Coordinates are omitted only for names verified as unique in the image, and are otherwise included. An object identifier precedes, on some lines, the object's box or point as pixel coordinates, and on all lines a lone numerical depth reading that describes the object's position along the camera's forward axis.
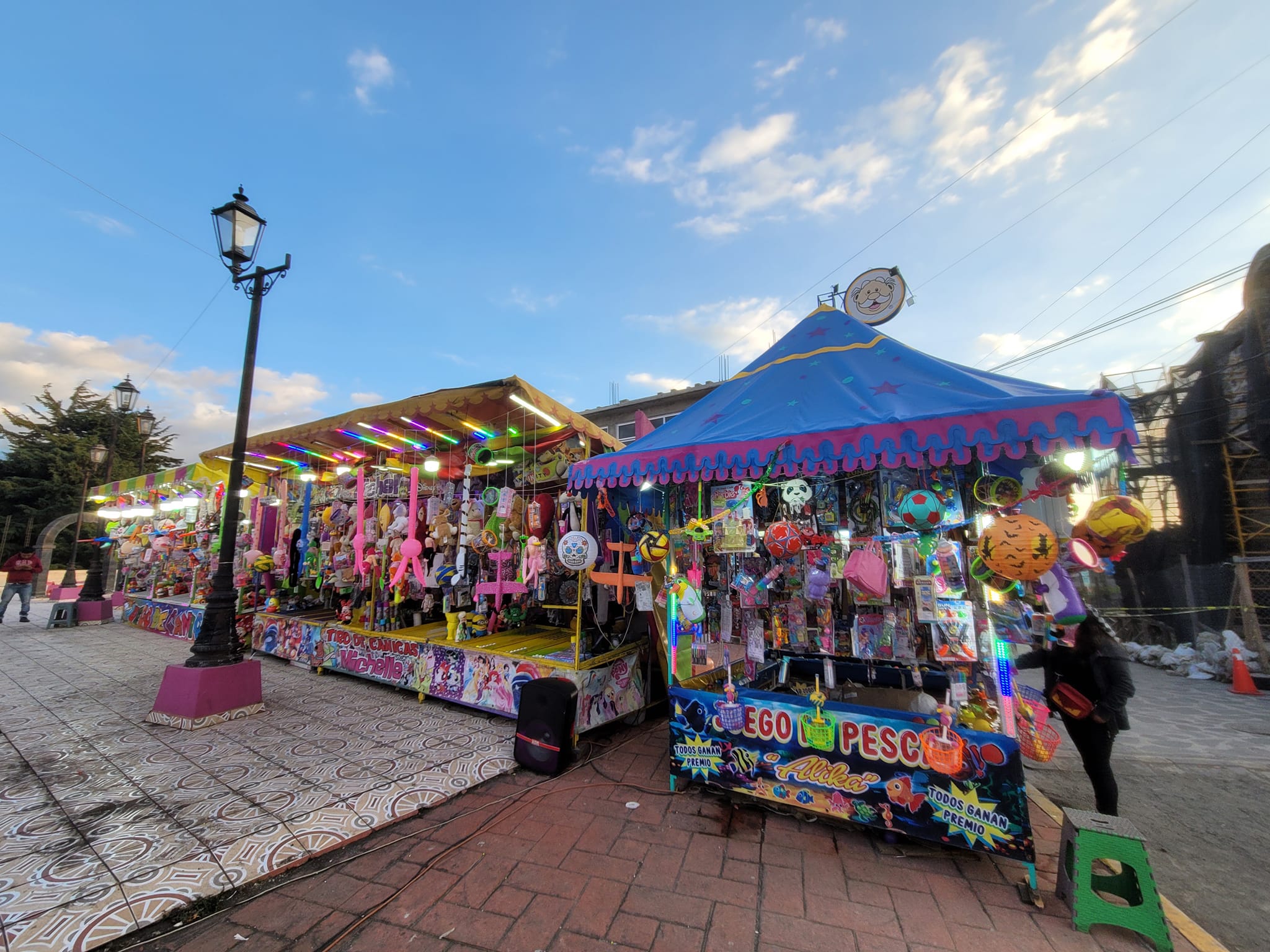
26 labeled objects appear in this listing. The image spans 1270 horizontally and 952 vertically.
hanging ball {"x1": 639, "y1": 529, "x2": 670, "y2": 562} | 3.93
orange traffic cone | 7.57
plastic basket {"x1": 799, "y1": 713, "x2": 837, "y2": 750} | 3.13
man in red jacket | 10.98
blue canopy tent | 2.79
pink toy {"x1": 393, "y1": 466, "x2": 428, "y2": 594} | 5.94
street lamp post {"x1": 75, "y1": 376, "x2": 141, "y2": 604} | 10.75
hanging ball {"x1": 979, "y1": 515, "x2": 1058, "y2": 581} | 2.60
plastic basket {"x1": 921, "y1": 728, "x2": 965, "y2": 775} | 2.77
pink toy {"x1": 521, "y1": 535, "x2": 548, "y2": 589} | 5.13
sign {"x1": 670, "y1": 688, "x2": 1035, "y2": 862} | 2.70
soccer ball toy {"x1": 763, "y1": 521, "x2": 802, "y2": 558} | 3.45
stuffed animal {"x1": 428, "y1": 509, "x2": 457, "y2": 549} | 6.04
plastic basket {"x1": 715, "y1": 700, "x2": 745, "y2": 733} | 3.42
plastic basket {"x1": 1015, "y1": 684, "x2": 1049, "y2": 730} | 3.46
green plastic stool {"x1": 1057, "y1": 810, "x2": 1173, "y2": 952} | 2.28
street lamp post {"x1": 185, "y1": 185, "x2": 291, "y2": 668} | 4.95
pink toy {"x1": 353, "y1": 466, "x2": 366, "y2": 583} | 6.49
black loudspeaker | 3.91
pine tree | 22.59
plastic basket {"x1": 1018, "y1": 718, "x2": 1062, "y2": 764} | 3.36
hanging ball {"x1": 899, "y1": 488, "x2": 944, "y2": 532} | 3.11
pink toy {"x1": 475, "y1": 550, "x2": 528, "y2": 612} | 5.36
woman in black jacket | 3.12
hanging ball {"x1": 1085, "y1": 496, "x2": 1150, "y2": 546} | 2.74
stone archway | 16.42
